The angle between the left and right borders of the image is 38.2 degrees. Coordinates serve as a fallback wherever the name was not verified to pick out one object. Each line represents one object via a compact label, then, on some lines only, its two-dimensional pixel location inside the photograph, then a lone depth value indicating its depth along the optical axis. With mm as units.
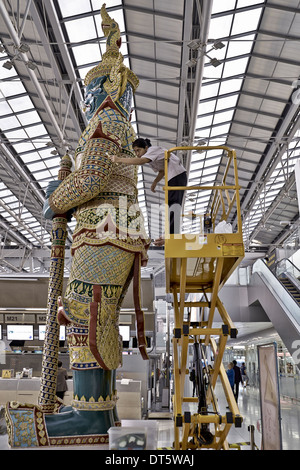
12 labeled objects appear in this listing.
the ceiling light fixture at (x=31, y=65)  10558
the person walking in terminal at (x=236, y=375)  14664
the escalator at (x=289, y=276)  13693
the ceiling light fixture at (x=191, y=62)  10547
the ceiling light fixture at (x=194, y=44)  9953
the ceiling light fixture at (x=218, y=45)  9809
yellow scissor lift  3352
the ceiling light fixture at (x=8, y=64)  10344
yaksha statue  3088
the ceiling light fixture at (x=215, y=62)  10289
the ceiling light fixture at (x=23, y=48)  9683
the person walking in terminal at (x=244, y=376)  23472
